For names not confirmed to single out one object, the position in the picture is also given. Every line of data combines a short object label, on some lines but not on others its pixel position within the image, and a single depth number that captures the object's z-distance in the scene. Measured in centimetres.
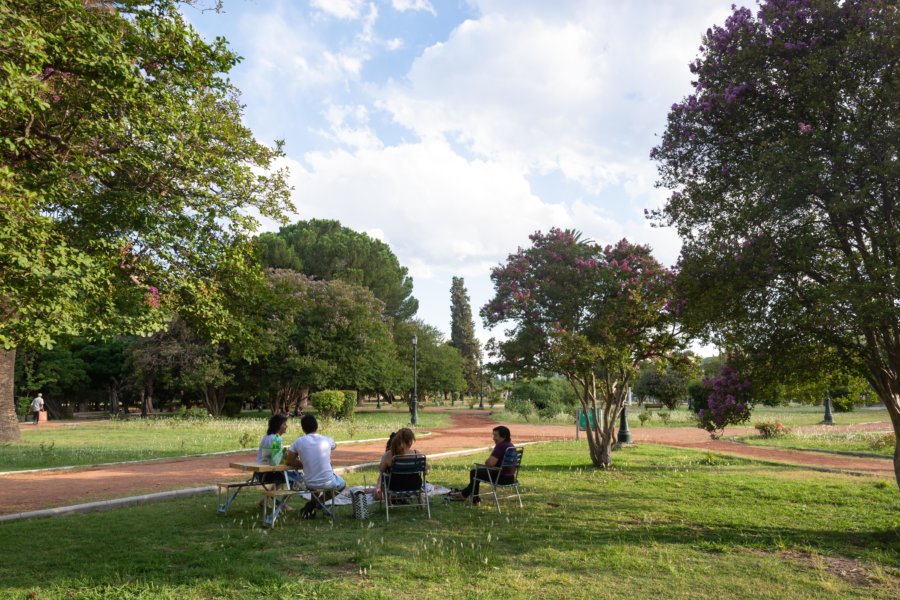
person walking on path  2917
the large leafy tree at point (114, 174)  593
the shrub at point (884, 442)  1548
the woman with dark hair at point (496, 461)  802
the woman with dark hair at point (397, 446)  774
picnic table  741
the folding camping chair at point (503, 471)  795
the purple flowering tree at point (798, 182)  577
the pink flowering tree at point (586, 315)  1128
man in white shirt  732
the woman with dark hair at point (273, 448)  799
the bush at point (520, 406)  3374
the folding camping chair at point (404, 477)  730
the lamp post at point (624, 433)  1745
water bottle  804
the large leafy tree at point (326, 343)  3109
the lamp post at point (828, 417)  2696
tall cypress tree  6706
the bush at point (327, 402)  2766
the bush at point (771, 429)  2000
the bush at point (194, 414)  2965
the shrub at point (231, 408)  3769
